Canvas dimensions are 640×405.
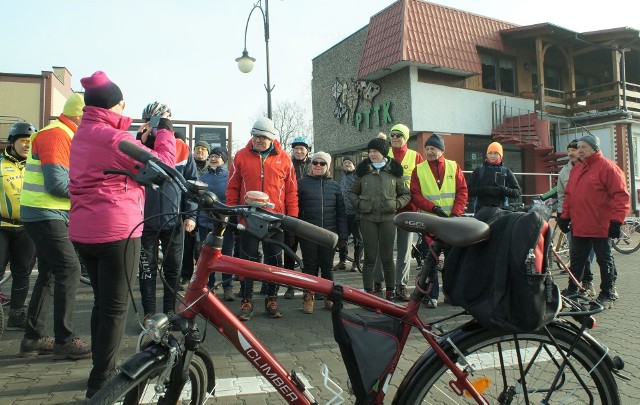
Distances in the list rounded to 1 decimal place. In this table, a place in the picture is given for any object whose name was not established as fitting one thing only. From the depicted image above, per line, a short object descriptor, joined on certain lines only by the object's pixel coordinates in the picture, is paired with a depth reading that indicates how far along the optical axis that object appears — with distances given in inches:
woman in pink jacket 110.3
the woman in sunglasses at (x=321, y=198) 233.1
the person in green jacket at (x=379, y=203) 226.2
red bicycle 81.6
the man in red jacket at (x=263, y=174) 203.0
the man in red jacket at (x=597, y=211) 223.1
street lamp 563.2
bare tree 1871.3
